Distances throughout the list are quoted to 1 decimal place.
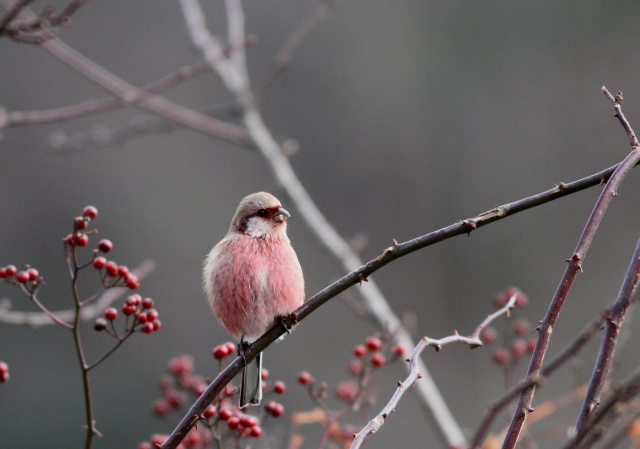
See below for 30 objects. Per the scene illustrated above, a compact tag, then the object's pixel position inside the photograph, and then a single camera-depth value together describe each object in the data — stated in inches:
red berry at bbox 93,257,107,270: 240.6
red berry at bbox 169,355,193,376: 307.4
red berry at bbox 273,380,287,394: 288.2
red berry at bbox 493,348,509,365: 328.5
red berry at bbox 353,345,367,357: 291.6
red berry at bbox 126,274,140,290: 242.2
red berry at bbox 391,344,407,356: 296.3
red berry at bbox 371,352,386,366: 293.0
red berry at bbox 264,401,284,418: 278.3
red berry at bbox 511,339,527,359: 322.7
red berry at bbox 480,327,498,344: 364.5
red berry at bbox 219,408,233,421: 244.5
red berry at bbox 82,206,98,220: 233.0
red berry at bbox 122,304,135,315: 241.7
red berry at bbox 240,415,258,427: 246.1
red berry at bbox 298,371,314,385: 288.7
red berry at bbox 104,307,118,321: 243.6
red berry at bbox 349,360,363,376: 322.5
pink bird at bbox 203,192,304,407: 297.3
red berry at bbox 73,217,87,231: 221.0
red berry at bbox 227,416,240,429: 246.2
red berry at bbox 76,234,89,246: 225.0
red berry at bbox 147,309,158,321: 241.2
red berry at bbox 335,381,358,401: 316.8
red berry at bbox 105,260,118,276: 243.1
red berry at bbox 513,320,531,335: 346.7
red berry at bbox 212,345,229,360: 262.4
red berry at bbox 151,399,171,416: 313.6
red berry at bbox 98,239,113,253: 238.0
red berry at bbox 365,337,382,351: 295.6
